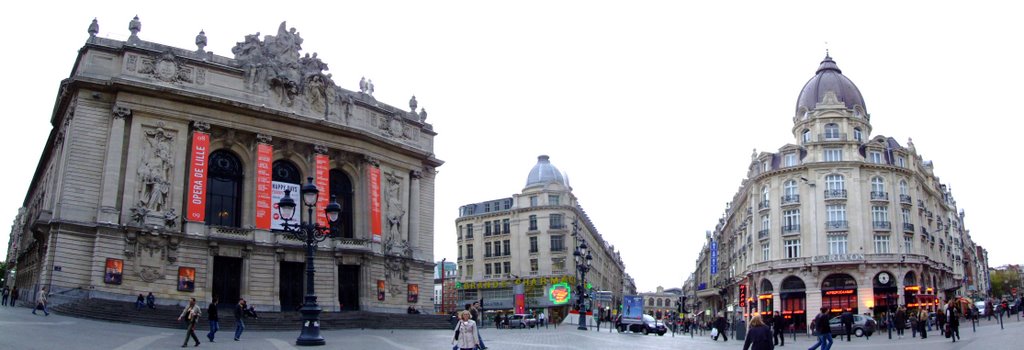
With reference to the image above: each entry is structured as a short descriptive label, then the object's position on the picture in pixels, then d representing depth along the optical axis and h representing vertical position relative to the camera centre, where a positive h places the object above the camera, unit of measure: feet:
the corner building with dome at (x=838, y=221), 208.54 +19.58
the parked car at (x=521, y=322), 190.80 -7.17
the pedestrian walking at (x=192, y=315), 74.69 -2.36
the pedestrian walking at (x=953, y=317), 91.86 -2.63
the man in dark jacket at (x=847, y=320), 112.31 -3.66
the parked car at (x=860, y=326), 148.49 -5.96
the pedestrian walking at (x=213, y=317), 83.25 -2.83
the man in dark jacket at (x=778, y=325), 108.64 -4.25
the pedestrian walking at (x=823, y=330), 74.33 -3.39
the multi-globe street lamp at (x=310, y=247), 74.38 +4.06
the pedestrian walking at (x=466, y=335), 58.03 -3.13
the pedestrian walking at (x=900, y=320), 121.70 -4.03
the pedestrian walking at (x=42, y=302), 111.96 -1.89
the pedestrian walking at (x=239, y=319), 87.97 -3.18
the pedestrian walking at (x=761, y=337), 49.19 -2.71
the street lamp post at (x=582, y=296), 152.15 -0.78
